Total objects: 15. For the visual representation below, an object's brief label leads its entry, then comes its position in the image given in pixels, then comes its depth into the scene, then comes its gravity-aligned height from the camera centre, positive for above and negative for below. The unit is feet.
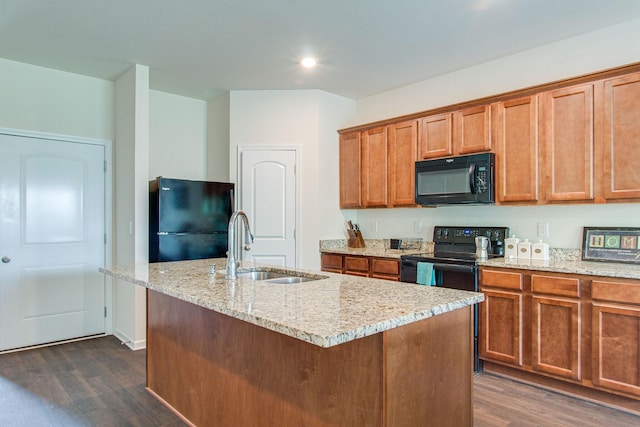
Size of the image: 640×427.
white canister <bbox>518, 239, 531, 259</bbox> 10.81 -1.01
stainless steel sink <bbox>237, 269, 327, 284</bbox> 7.82 -1.29
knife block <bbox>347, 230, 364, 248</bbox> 15.34 -1.03
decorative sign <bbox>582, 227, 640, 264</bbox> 9.41 -0.77
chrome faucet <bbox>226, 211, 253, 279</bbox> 7.47 -0.77
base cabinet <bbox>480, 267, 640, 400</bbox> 8.24 -2.59
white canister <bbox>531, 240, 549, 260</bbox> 10.53 -1.01
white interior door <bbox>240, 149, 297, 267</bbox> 14.65 +0.38
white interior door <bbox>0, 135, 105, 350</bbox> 12.35 -0.89
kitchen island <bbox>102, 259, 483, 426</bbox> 4.60 -1.92
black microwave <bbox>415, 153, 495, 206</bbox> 11.21 +0.94
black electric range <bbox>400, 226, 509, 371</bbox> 10.55 -1.28
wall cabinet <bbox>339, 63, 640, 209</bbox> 9.16 +1.97
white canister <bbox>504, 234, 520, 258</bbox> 10.99 -0.95
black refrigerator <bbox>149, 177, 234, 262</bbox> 12.46 -0.19
